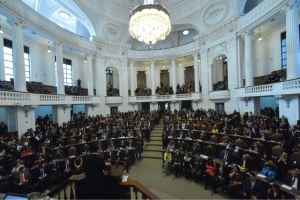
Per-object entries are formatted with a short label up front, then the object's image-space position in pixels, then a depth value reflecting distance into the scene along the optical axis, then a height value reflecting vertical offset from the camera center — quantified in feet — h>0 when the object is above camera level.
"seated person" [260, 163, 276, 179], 16.24 -8.34
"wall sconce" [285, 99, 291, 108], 31.83 -1.31
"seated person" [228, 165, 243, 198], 16.97 -9.69
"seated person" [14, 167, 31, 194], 17.54 -9.47
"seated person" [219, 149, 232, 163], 21.18 -8.60
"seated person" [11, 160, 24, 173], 19.33 -8.39
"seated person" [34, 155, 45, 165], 21.68 -8.60
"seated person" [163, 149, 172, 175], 25.49 -10.54
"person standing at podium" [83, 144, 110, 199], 8.09 -4.24
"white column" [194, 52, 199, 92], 62.98 +12.70
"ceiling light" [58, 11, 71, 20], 59.93 +35.40
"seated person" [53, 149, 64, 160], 24.11 -8.84
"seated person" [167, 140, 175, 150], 28.03 -8.91
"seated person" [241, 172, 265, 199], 14.70 -9.36
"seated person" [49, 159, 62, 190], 21.49 -10.05
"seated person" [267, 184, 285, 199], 13.80 -9.13
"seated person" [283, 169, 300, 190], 14.52 -8.38
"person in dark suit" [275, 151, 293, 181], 17.25 -8.07
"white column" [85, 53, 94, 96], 58.34 +10.11
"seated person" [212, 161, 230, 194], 18.93 -10.27
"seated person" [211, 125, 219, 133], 32.10 -6.98
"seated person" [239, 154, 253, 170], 19.22 -8.47
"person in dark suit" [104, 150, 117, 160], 26.68 -10.00
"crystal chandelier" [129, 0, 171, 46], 26.37 +14.18
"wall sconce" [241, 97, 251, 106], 43.16 -0.64
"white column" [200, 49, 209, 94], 59.36 +11.16
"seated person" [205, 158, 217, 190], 20.06 -10.00
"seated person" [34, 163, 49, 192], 19.66 -10.33
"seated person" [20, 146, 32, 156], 24.05 -8.04
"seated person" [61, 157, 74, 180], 22.32 -10.44
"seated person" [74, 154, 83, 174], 22.98 -10.11
